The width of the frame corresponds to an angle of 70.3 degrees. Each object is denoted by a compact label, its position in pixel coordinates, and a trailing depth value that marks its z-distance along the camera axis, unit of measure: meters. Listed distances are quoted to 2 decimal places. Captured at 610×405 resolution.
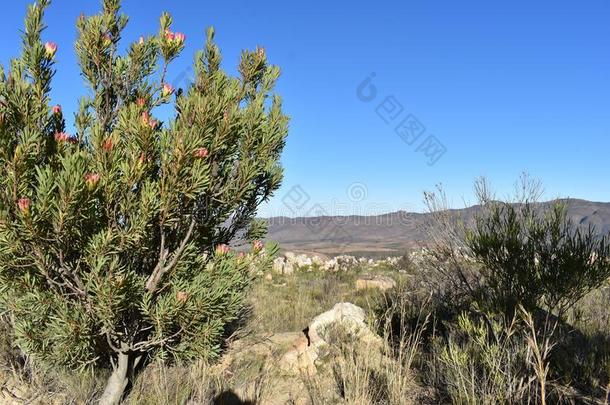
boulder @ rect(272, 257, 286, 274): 18.50
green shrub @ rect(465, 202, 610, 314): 4.75
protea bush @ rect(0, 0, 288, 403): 3.00
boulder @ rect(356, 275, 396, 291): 12.87
